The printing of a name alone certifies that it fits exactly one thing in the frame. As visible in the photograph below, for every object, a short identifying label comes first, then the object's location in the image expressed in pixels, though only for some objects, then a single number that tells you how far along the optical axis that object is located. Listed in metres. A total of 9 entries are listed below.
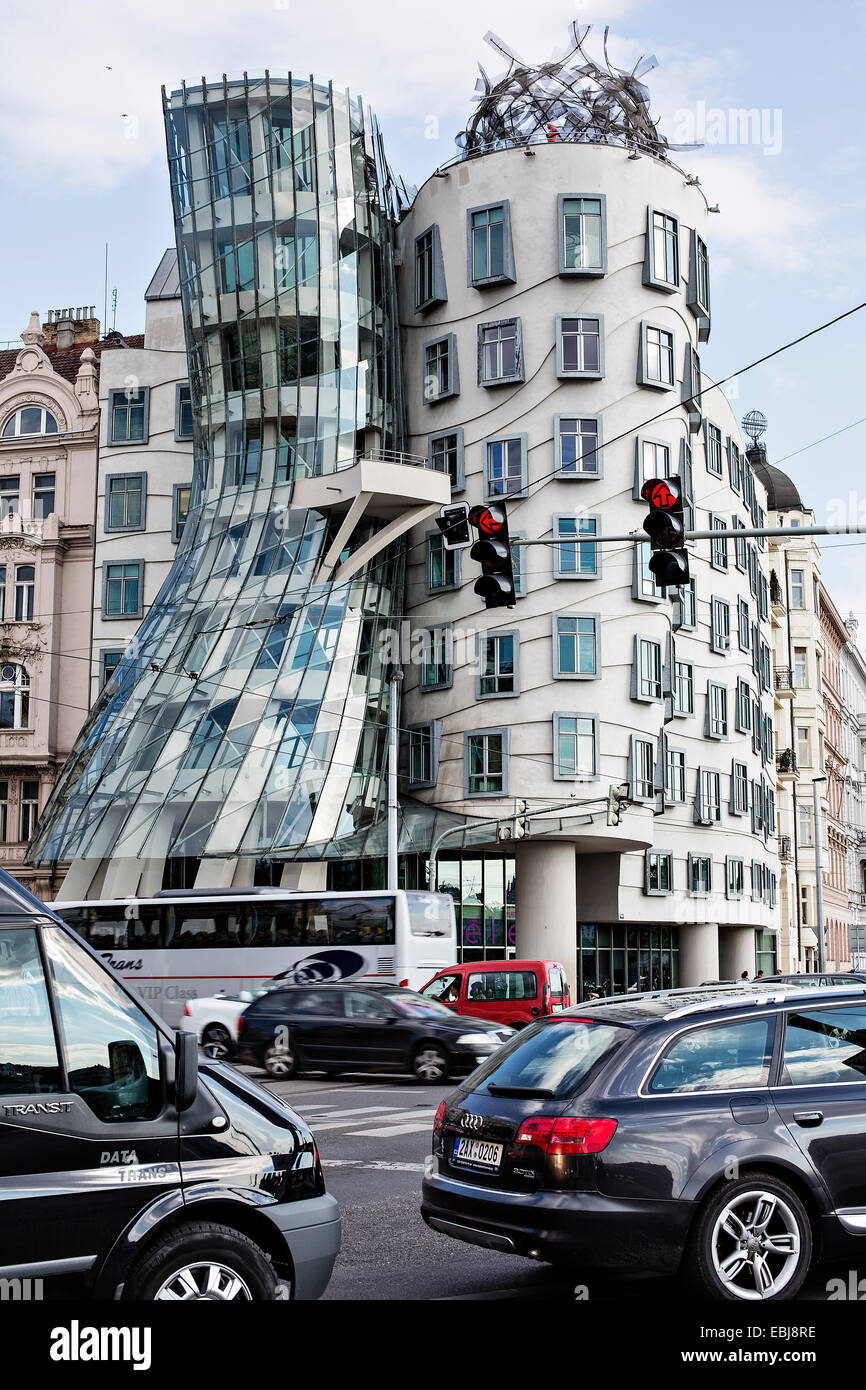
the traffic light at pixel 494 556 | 14.00
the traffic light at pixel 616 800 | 31.27
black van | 5.35
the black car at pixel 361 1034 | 21.52
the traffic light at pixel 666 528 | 13.21
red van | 28.67
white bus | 30.05
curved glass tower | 41.31
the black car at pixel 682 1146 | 6.63
